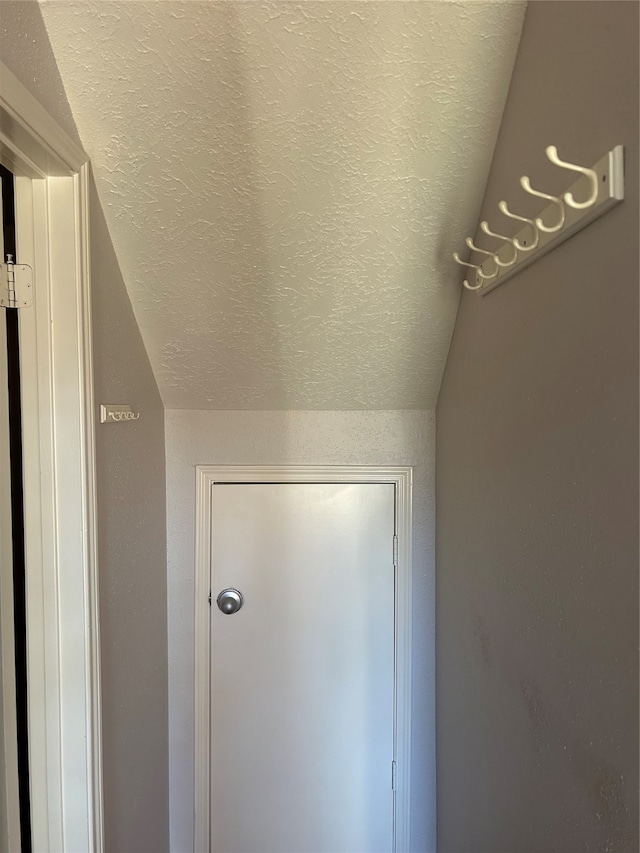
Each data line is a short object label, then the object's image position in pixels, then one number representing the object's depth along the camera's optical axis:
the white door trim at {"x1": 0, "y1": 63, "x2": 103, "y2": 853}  0.96
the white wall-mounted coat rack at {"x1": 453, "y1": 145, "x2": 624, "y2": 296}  0.63
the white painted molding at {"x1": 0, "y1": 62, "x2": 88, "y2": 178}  0.77
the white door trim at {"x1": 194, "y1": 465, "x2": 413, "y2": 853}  1.61
